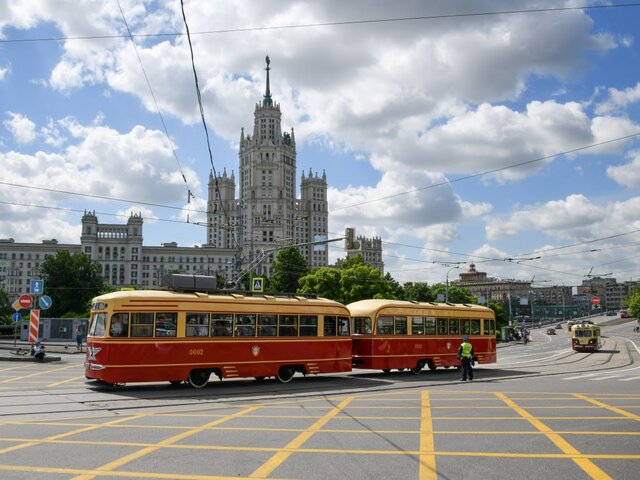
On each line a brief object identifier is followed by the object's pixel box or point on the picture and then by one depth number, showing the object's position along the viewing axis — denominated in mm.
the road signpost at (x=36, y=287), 34156
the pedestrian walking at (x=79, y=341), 41000
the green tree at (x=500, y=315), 91031
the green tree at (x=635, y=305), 104075
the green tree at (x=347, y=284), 72938
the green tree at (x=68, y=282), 91812
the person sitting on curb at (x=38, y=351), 30734
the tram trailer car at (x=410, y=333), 24953
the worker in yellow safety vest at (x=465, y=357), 23188
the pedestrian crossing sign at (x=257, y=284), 37006
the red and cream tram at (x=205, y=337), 18484
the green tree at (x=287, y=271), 90188
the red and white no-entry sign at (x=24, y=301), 32562
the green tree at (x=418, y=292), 122144
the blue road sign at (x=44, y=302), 34438
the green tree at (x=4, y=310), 82375
